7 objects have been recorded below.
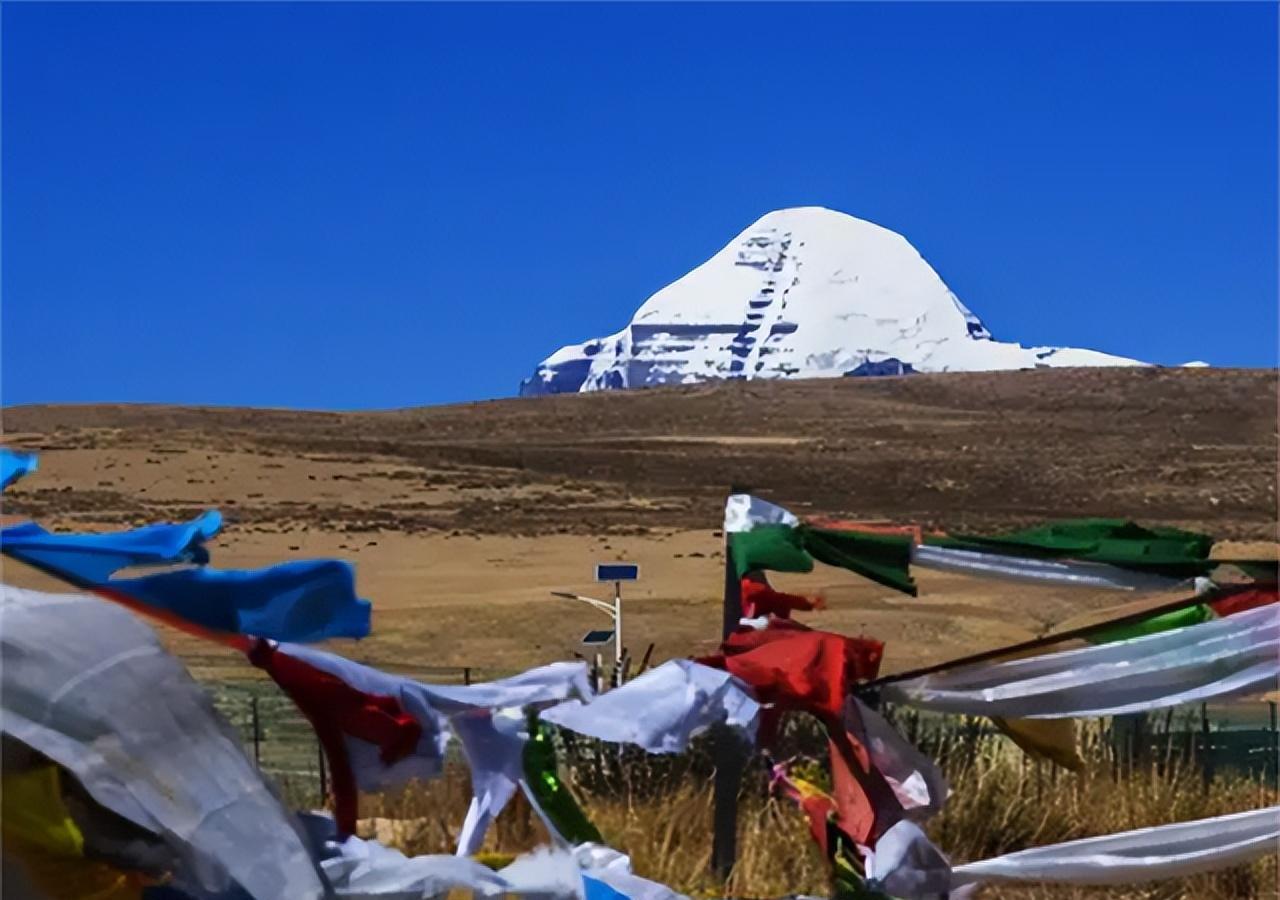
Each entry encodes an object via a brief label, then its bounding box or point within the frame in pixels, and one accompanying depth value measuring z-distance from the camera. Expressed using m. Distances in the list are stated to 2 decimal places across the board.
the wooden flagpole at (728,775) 13.77
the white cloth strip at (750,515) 13.60
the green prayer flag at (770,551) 13.41
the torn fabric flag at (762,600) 13.73
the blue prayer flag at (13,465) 11.21
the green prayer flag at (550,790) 11.83
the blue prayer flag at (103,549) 10.76
